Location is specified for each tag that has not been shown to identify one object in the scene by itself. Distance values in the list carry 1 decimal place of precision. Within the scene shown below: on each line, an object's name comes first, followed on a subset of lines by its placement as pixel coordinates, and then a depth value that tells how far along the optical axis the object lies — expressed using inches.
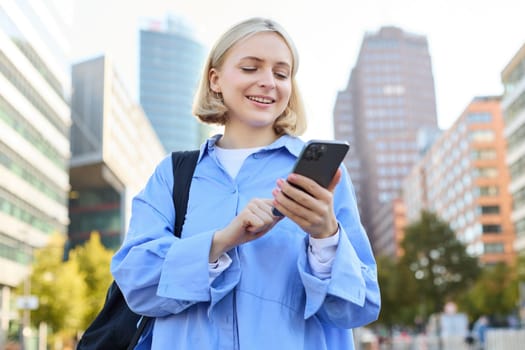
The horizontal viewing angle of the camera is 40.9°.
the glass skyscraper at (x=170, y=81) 5954.7
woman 73.0
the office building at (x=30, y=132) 1695.4
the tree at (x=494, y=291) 2174.0
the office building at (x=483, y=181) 3444.9
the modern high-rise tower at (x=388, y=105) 6314.0
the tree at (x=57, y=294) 1298.0
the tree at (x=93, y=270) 1491.1
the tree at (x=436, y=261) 1566.2
